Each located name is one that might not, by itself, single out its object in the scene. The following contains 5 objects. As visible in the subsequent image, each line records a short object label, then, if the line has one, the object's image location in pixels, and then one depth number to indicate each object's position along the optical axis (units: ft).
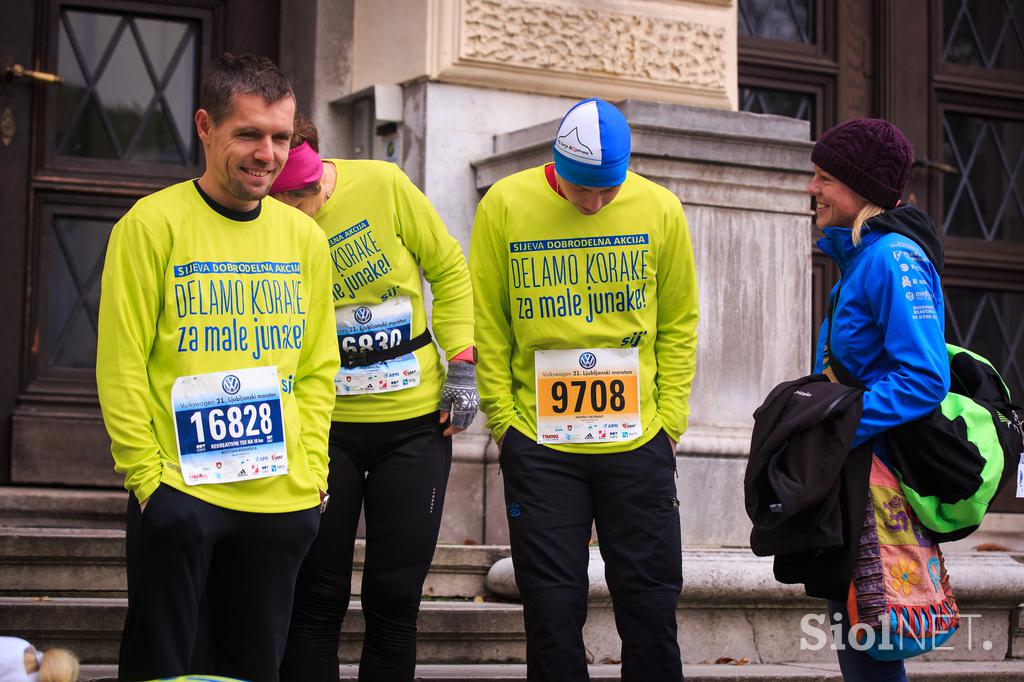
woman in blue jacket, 13.74
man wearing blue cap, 15.20
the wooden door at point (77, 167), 24.11
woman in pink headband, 15.21
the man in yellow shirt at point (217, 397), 12.41
